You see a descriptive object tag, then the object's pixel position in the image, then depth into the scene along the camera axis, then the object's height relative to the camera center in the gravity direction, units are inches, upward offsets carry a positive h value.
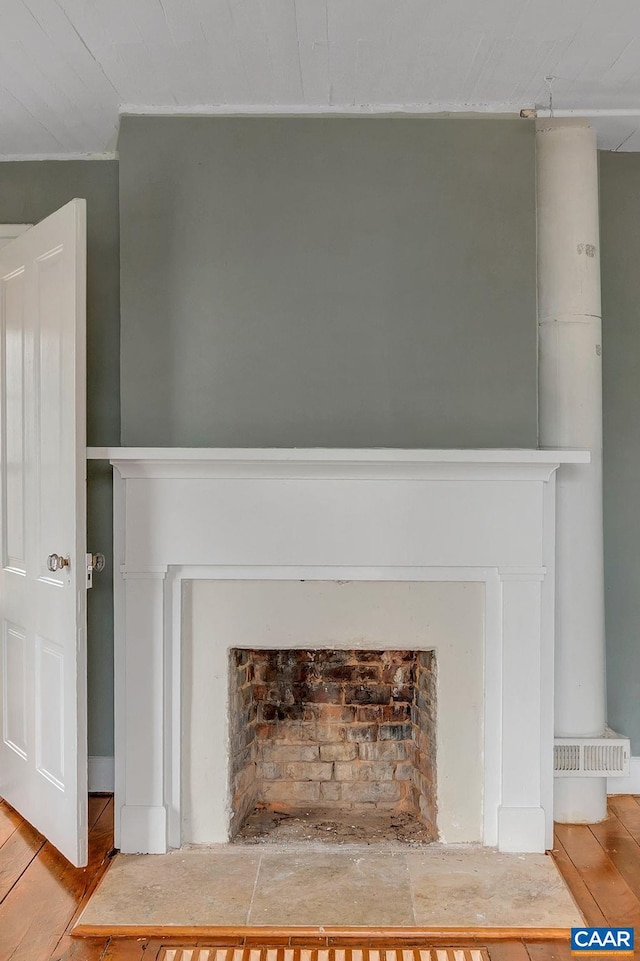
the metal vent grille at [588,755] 109.3 -38.8
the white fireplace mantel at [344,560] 102.3 -10.4
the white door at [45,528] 96.7 -6.1
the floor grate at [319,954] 81.7 -50.1
